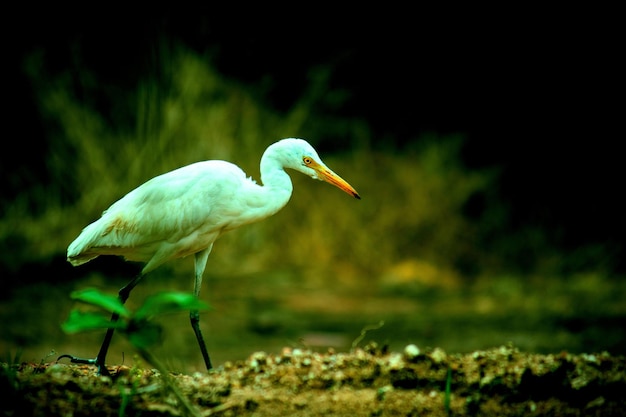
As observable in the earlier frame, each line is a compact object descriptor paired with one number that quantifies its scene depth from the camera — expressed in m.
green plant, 12.15
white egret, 12.60
